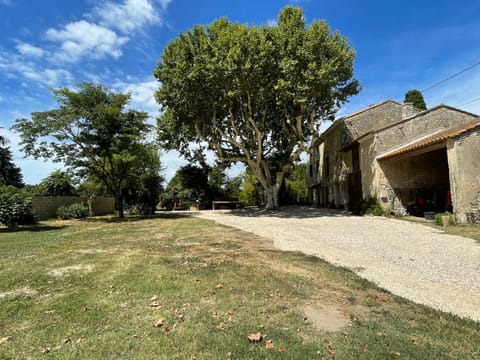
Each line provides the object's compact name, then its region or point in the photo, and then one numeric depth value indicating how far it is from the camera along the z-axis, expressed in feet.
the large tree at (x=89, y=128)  51.16
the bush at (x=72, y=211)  59.67
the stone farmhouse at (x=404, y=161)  35.94
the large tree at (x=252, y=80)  51.16
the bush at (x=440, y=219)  35.92
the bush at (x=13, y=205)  39.04
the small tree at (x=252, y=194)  104.42
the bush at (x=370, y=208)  49.88
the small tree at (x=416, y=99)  73.87
